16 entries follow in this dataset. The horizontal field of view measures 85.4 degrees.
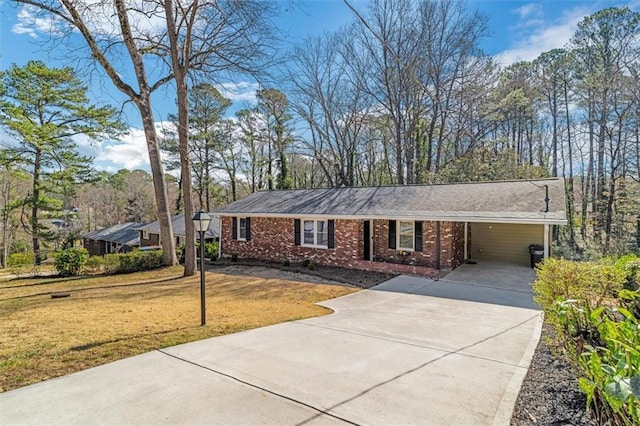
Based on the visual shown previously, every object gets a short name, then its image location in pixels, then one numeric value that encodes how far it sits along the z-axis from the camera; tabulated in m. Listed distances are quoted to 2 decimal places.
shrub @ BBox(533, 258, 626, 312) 4.45
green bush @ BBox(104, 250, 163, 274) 14.66
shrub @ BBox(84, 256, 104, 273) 14.69
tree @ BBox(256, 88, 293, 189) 25.95
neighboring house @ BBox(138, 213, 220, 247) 21.45
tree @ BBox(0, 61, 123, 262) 18.39
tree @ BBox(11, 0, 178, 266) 11.65
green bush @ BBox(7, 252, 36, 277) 15.94
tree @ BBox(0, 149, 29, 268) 20.64
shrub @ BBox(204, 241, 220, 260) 17.50
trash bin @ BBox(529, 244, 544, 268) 12.16
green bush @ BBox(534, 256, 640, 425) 1.84
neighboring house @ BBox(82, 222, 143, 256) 25.66
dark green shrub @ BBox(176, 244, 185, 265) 18.02
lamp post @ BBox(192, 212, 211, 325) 6.57
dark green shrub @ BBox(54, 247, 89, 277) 14.01
